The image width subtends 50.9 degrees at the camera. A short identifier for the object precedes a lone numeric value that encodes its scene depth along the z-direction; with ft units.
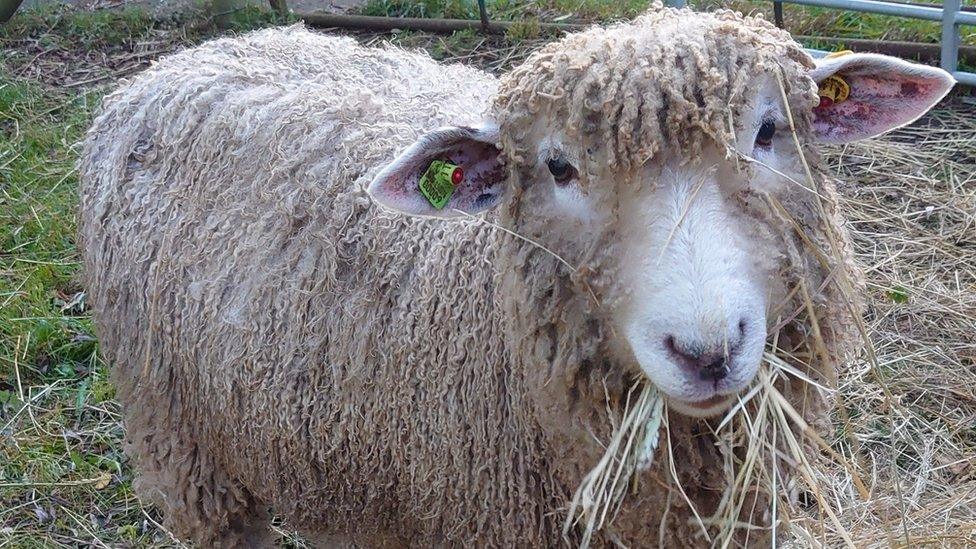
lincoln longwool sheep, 6.55
